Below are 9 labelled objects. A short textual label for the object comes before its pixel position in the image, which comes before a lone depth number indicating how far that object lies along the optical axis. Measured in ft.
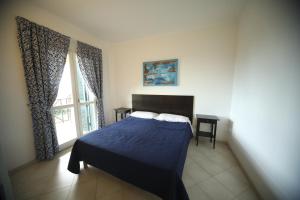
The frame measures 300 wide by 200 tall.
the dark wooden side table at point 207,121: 7.80
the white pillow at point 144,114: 9.52
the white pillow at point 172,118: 8.52
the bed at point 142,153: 3.78
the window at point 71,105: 7.85
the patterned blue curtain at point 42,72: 5.82
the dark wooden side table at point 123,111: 10.77
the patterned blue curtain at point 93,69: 8.61
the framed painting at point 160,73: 9.39
